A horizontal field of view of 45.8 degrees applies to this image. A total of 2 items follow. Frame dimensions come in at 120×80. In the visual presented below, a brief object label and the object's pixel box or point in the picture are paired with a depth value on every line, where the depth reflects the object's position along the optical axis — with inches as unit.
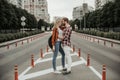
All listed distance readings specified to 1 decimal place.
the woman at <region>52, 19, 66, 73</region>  203.6
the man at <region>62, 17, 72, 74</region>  204.3
